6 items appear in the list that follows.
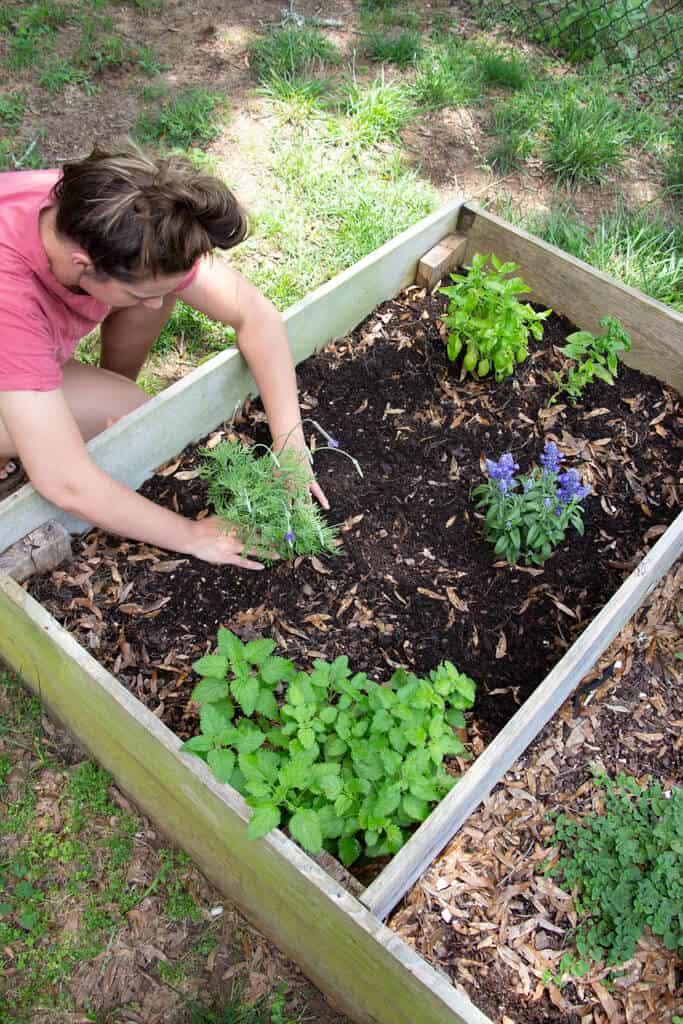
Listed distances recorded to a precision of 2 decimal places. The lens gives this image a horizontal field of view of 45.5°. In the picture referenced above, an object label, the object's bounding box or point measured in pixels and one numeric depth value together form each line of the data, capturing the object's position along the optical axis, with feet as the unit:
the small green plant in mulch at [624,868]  6.84
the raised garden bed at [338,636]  5.75
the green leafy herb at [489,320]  9.40
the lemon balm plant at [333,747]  5.75
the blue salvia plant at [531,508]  8.07
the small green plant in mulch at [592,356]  9.64
